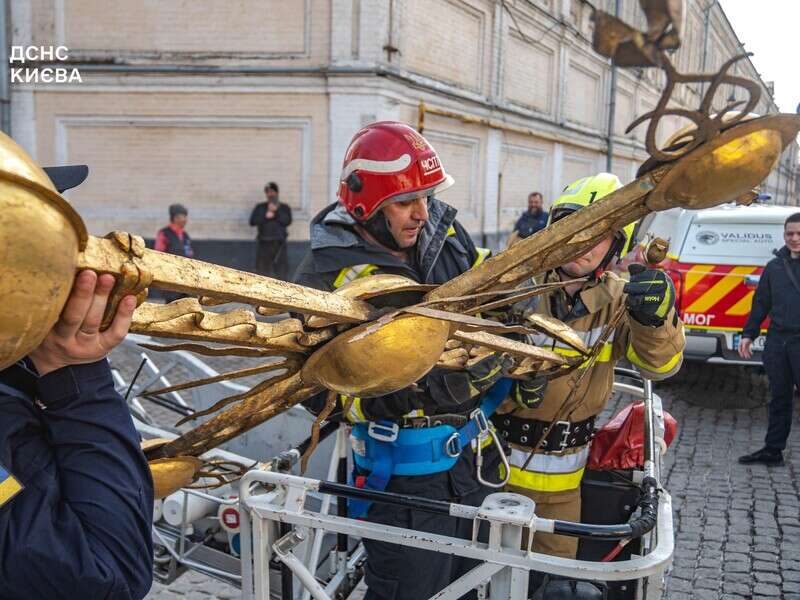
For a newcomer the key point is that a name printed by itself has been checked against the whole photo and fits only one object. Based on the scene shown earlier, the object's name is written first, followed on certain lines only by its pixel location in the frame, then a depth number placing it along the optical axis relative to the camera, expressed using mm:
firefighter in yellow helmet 2686
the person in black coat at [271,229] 12203
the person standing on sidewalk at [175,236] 9555
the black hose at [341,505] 2729
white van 7305
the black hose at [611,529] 1959
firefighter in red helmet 2453
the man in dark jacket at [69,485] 1226
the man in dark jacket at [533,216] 12673
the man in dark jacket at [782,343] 5922
